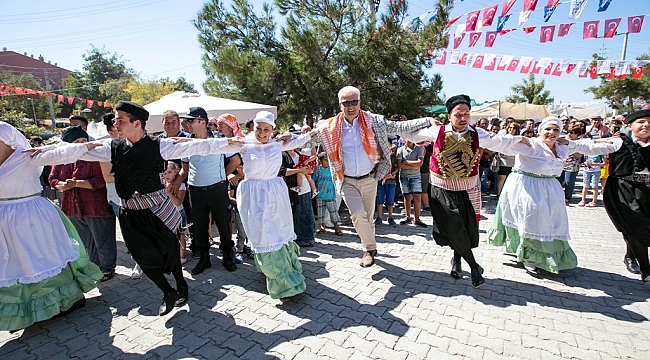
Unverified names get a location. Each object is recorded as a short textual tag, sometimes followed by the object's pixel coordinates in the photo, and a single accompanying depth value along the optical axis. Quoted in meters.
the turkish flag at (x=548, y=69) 14.20
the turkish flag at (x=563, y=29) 10.87
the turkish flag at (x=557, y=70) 14.19
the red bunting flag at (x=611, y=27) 10.21
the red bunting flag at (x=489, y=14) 10.79
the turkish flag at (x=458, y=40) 12.00
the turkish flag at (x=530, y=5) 9.48
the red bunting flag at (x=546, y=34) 11.25
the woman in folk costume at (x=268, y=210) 3.36
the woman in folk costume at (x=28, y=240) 2.98
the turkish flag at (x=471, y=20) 11.19
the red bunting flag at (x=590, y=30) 10.52
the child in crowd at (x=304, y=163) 4.89
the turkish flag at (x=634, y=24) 9.77
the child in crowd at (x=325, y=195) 6.04
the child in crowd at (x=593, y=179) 7.97
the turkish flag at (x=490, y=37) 11.69
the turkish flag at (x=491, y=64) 14.25
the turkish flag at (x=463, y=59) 13.98
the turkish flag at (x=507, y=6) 10.14
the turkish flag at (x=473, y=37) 11.90
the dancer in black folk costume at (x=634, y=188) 3.66
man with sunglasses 4.09
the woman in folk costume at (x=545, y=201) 3.84
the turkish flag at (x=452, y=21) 9.94
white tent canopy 7.88
